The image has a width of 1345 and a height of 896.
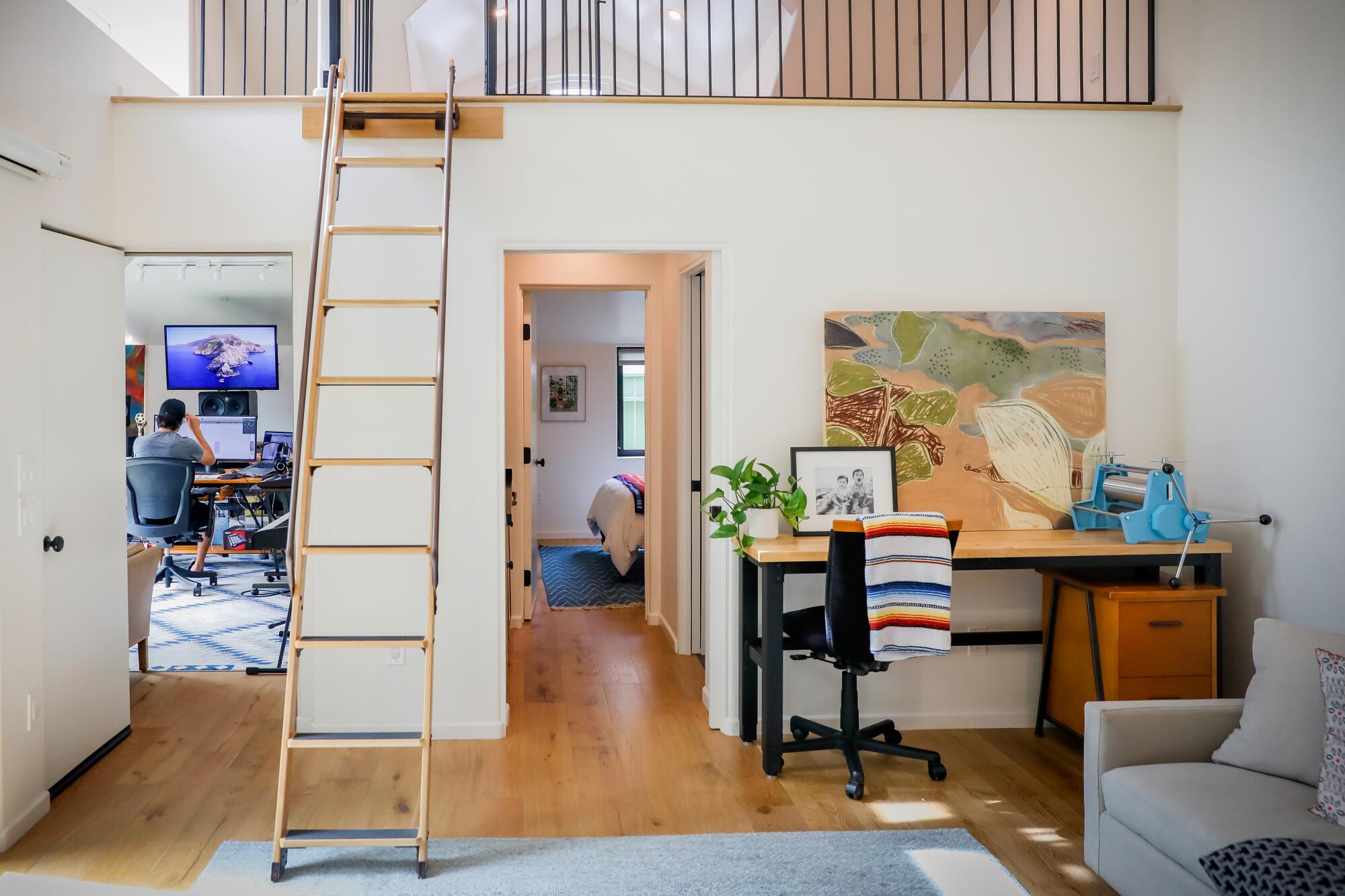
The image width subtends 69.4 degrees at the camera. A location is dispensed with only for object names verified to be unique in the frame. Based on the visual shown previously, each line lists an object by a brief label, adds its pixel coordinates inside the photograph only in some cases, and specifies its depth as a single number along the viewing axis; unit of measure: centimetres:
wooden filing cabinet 338
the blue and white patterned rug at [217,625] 496
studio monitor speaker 853
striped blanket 311
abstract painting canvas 381
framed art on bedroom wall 929
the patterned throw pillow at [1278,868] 186
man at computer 639
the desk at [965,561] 335
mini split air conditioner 274
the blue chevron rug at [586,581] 648
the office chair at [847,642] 317
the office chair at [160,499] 617
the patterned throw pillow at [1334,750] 214
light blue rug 261
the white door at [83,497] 321
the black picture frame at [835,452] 375
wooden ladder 267
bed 700
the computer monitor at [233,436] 854
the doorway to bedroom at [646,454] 500
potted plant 356
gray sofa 213
